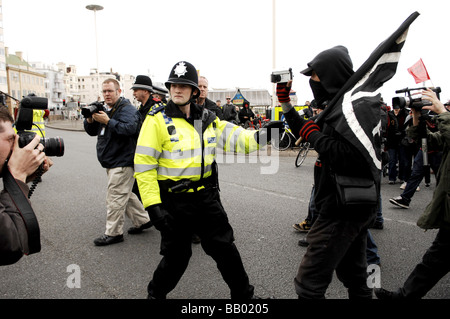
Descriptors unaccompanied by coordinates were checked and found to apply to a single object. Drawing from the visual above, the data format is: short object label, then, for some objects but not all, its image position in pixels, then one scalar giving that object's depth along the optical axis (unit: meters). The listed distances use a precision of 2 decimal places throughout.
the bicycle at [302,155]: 9.64
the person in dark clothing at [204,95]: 4.39
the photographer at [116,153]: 4.11
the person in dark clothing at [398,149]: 7.51
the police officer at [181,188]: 2.51
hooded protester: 2.02
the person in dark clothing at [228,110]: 12.16
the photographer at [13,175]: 1.38
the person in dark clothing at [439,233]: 2.49
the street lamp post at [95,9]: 24.27
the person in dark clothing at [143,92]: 4.47
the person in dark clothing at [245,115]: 15.08
